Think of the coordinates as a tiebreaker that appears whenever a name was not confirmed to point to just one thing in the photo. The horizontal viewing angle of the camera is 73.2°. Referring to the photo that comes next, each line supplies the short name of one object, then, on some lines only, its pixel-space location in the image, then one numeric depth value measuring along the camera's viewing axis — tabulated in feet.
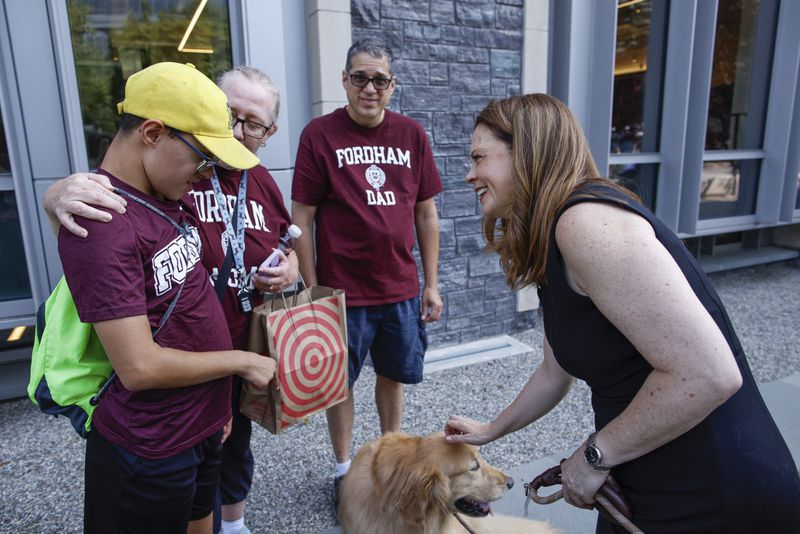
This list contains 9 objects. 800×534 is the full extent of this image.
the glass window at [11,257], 12.84
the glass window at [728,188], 23.08
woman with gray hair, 7.06
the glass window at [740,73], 22.36
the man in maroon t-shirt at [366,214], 9.41
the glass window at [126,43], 12.87
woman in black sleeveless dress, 3.76
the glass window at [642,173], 20.52
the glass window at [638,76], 19.80
